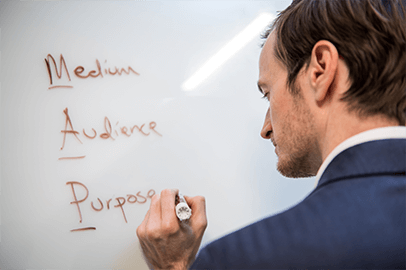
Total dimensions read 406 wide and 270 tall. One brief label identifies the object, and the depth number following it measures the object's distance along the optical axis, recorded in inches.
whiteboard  23.0
